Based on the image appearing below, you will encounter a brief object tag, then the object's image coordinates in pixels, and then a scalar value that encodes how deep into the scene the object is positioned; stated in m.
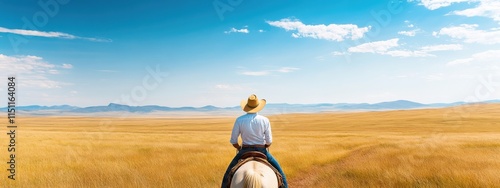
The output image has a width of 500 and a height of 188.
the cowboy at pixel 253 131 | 7.72
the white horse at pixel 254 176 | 6.38
